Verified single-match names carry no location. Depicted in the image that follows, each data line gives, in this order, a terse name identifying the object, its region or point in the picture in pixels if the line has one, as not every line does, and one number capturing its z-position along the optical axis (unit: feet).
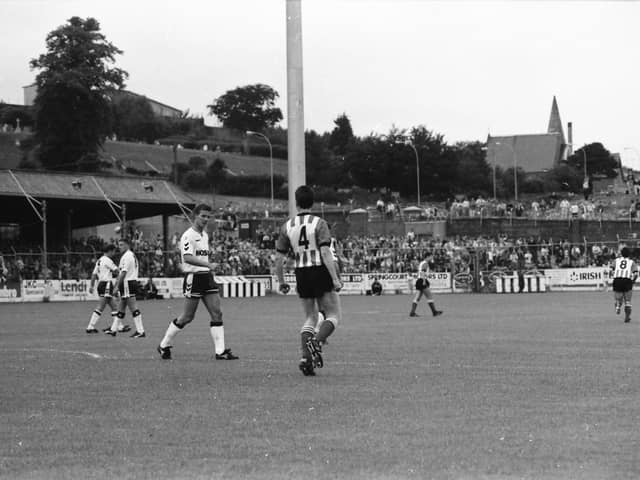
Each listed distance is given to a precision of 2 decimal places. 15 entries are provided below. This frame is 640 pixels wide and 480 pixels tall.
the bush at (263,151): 475.72
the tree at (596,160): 584.19
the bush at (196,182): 370.12
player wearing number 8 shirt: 90.48
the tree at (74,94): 280.92
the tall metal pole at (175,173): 362.33
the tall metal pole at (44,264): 173.88
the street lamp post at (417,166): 371.92
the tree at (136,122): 481.05
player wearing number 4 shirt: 42.91
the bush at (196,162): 408.81
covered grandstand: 201.26
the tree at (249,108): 501.56
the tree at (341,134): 506.07
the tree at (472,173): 421.87
